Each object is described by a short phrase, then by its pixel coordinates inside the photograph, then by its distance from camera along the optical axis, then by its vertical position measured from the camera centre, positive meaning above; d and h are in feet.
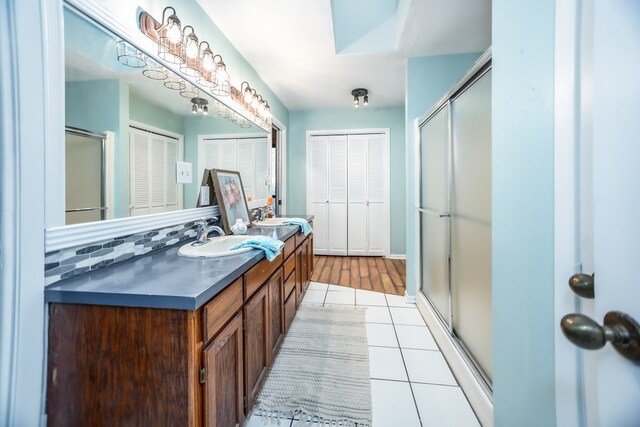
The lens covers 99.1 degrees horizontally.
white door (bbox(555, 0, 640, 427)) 1.14 +0.08
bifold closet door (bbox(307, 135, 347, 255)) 14.75 +0.86
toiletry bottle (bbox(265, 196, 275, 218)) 9.98 -0.01
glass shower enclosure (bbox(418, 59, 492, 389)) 4.28 -0.14
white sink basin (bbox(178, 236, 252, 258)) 4.03 -0.67
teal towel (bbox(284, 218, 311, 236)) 8.06 -0.47
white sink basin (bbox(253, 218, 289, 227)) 7.89 -0.45
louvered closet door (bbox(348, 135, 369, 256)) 14.64 +0.69
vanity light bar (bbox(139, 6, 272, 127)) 4.62 +3.02
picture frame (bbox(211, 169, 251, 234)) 6.27 +0.27
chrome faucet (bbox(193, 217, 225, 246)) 4.94 -0.49
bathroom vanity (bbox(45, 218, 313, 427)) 2.62 -1.41
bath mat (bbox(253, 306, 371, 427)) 4.38 -3.22
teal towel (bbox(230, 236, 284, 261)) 4.38 -0.61
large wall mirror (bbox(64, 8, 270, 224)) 3.33 +1.26
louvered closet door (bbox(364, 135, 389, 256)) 14.51 +0.46
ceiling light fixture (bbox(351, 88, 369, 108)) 11.79 +5.01
